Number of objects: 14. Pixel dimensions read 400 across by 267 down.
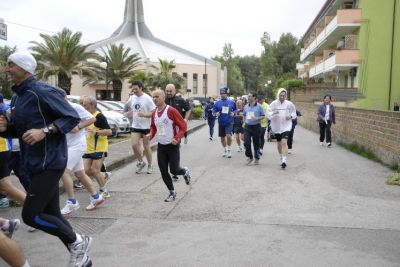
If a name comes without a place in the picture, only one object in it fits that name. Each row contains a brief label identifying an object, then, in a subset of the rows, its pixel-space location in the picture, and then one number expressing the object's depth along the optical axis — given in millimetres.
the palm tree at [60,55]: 35031
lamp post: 36659
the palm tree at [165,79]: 49731
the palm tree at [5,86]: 29172
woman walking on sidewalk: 16406
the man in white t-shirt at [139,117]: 9641
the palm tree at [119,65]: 46656
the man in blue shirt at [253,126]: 11320
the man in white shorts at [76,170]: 6246
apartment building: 29812
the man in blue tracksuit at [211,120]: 18988
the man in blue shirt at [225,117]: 13312
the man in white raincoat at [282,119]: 10672
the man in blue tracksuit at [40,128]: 3881
